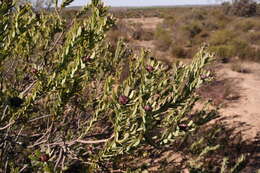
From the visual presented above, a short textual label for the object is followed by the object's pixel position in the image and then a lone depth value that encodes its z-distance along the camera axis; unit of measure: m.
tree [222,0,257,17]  22.34
